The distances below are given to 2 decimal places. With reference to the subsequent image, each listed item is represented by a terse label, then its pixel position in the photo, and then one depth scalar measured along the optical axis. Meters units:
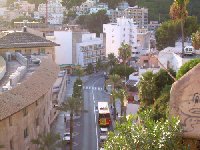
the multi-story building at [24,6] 169.25
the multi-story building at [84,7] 143.05
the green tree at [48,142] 31.11
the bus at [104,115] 51.56
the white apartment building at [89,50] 93.03
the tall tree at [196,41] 62.81
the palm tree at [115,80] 62.62
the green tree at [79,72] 77.50
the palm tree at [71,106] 42.59
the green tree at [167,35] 84.50
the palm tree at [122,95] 52.16
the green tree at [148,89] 37.69
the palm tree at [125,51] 71.69
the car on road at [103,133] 46.28
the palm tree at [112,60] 89.62
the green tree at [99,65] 93.62
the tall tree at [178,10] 52.74
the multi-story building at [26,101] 29.23
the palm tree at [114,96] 52.84
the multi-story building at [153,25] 123.70
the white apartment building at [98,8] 138.23
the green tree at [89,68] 93.50
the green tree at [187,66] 33.44
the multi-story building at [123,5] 144.27
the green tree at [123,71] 77.31
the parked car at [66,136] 44.91
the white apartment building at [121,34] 99.50
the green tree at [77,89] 60.83
